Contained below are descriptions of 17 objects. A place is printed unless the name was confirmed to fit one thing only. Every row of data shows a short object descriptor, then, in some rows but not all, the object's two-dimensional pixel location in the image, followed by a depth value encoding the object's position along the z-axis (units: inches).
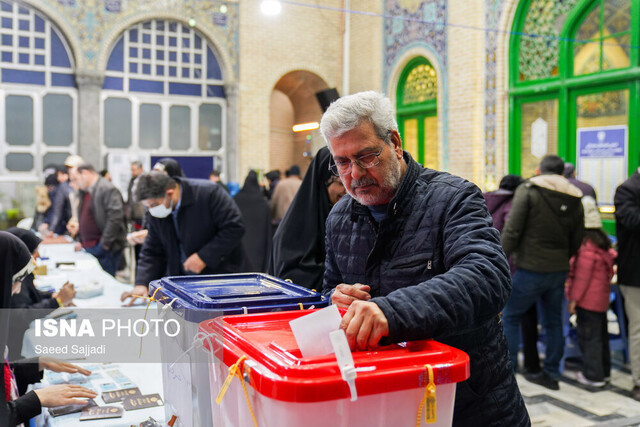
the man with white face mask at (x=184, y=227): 150.6
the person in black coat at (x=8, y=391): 81.7
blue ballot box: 58.2
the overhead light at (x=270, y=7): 371.3
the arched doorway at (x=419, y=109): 449.1
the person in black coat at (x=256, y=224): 221.0
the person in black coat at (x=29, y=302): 112.6
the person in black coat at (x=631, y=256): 175.2
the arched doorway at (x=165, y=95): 473.4
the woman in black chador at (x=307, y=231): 110.3
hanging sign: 309.4
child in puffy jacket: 193.9
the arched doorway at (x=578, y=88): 307.6
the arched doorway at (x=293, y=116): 567.2
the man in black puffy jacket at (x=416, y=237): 57.1
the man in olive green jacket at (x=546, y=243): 188.4
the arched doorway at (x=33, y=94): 438.9
